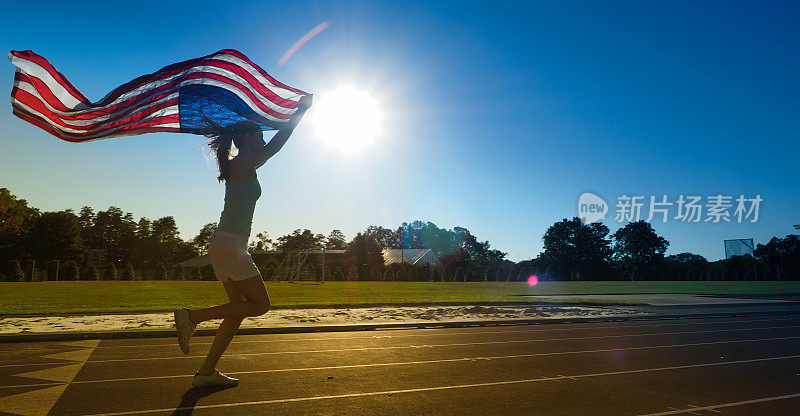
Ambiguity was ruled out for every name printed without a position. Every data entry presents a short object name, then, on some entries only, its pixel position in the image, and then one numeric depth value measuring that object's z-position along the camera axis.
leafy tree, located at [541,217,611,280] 106.94
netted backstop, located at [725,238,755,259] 89.06
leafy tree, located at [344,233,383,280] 74.38
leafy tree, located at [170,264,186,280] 64.44
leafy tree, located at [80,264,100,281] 55.69
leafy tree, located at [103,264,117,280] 58.31
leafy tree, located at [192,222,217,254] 114.31
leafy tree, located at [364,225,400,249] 145.75
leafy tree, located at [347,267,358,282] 69.69
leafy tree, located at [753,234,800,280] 84.69
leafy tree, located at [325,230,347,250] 145.75
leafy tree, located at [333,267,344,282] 67.04
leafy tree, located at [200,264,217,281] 65.62
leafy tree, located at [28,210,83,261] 67.00
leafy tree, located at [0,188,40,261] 63.58
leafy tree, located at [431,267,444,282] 69.62
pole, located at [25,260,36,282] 50.41
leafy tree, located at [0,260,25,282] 48.62
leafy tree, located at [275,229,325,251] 119.44
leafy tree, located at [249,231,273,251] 119.81
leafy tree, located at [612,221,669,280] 110.12
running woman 4.73
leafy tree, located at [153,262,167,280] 64.50
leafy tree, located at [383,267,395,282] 68.56
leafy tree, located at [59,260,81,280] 54.09
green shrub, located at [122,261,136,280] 60.59
